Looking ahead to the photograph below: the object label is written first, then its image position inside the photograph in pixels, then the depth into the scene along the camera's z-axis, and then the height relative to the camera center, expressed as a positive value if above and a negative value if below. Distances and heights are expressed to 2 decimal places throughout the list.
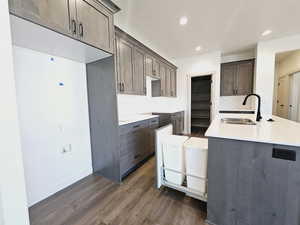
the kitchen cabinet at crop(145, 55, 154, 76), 2.96 +0.91
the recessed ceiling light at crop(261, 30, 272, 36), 3.08 +1.69
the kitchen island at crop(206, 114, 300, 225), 0.97 -0.62
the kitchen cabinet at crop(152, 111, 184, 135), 3.37 -0.48
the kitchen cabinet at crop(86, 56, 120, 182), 1.89 -0.20
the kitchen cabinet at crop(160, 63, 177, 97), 3.78 +0.74
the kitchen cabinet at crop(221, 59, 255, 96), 4.24 +0.84
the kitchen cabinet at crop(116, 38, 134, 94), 2.09 +0.66
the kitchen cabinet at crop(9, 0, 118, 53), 1.02 +0.85
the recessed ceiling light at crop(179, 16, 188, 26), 2.44 +1.61
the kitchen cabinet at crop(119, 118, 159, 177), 2.03 -0.72
